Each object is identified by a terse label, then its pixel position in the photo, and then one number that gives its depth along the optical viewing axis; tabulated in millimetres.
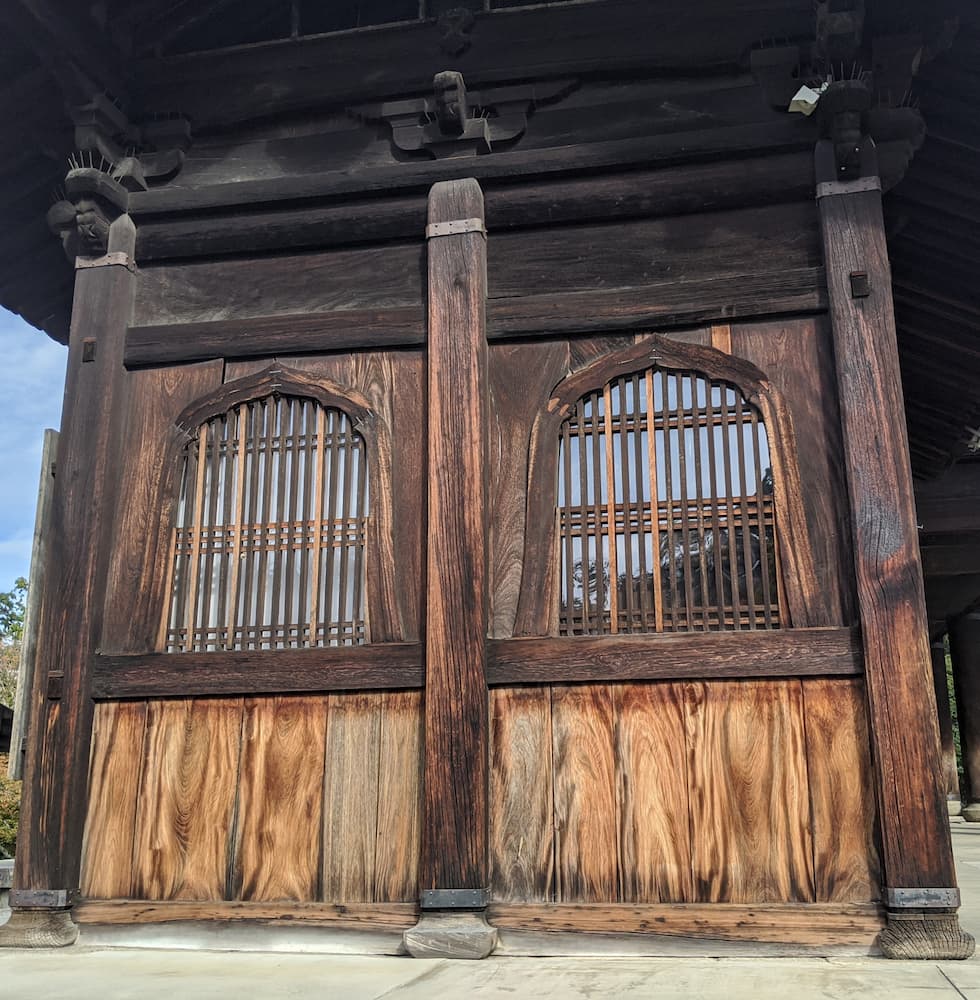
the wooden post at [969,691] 20688
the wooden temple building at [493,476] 5230
